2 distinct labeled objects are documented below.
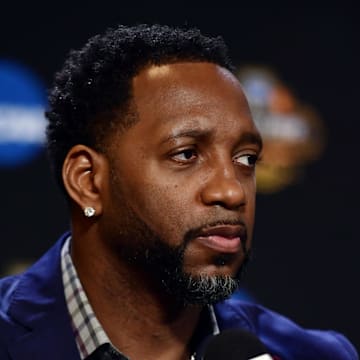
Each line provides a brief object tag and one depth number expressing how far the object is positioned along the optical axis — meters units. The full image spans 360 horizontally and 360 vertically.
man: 4.89
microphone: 4.80
